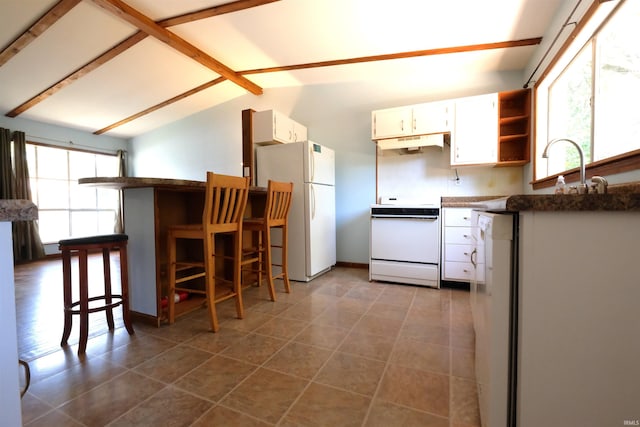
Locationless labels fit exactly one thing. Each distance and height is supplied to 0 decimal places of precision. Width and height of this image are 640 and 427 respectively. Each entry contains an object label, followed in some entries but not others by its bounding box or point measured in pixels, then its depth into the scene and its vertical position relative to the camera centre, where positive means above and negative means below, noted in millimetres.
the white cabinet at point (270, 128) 3338 +956
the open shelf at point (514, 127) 2863 +828
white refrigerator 3123 +111
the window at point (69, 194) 5301 +267
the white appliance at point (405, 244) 2895 -433
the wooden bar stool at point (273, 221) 2496 -153
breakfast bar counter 1945 -272
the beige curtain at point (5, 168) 4555 +652
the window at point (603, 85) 1488 +745
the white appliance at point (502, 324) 745 -331
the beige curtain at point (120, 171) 6309 +832
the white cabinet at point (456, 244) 2822 -411
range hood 3093 +726
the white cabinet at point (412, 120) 3037 +959
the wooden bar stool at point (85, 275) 1635 -431
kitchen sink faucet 1128 +174
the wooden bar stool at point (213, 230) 1857 -173
